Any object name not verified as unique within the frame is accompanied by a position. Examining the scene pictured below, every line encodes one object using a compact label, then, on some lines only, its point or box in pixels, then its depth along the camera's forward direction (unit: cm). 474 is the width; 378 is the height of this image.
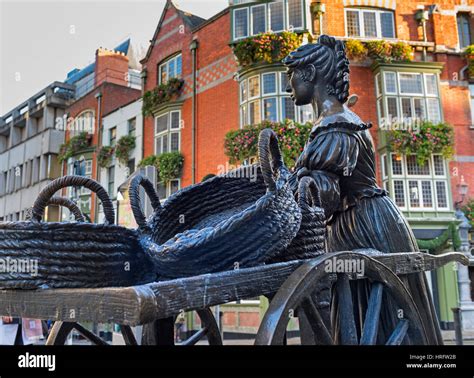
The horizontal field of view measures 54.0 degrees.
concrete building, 2536
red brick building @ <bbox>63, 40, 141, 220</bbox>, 2217
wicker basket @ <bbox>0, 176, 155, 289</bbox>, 127
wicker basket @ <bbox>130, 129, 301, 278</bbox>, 145
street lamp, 1391
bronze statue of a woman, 216
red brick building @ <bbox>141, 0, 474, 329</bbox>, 1451
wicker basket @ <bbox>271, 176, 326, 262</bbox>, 168
